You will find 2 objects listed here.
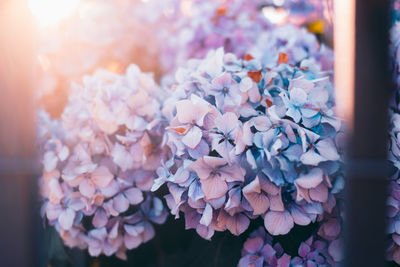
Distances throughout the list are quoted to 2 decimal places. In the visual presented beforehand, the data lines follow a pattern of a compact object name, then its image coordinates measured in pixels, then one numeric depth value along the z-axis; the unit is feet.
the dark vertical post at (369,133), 1.14
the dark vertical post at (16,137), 1.32
